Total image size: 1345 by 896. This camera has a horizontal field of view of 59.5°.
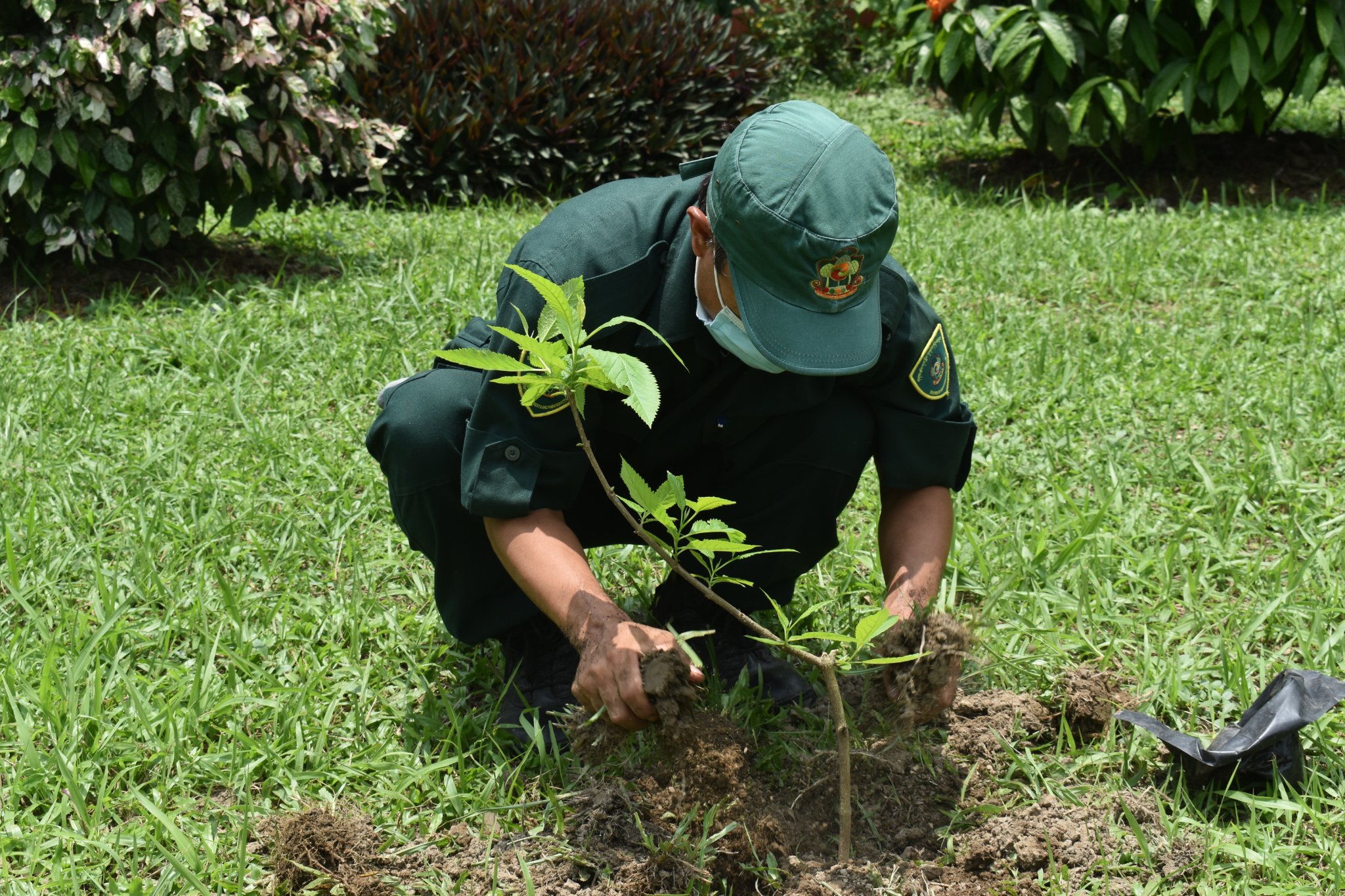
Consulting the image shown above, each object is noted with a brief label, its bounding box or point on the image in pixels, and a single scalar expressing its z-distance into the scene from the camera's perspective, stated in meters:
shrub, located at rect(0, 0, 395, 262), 3.57
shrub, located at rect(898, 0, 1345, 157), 4.69
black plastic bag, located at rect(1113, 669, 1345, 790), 1.75
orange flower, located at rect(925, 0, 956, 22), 5.07
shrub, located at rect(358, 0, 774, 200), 5.32
